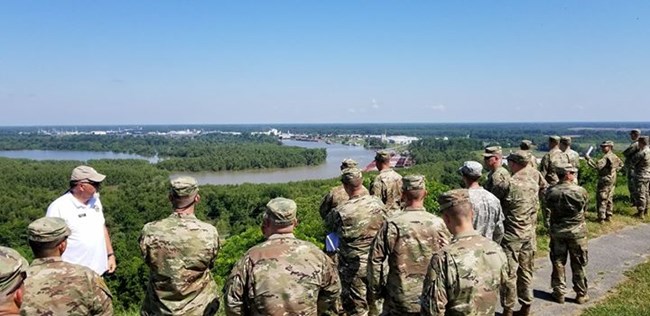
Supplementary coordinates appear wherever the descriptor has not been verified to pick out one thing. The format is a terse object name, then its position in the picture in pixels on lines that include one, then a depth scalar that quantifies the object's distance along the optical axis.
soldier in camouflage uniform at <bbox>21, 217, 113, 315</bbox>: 2.74
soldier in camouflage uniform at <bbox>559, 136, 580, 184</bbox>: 8.68
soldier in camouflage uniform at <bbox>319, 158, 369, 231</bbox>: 5.36
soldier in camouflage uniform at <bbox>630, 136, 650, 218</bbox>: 9.43
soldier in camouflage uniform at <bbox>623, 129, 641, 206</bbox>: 9.47
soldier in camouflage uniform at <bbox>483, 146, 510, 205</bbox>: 5.28
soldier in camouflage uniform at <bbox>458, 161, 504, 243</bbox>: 4.51
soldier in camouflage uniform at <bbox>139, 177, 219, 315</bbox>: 3.37
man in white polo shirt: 3.83
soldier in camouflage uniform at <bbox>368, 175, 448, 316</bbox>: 3.61
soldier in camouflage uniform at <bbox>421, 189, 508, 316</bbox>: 3.00
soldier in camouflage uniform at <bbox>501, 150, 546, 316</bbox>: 5.15
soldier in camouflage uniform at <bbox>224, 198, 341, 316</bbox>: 2.98
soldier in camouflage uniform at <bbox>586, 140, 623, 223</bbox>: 9.19
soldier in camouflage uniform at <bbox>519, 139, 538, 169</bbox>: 7.30
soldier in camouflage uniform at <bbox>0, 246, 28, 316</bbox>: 2.14
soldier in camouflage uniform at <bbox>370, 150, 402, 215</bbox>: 6.16
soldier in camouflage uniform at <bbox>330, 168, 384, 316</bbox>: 4.55
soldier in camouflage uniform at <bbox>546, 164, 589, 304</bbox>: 5.34
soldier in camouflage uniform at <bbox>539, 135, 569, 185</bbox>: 8.34
